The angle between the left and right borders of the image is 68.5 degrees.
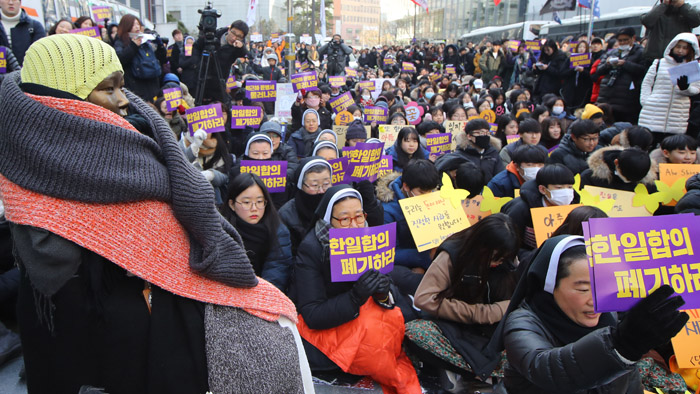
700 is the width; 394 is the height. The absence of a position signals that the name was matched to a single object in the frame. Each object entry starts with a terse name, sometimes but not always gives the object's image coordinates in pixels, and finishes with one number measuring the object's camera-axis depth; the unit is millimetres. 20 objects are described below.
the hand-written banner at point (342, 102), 9562
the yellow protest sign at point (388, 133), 7809
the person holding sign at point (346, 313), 3064
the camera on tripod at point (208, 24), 7766
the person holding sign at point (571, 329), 1382
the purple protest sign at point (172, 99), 6586
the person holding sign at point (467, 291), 2969
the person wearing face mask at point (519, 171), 4824
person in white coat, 6406
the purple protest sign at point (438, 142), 6891
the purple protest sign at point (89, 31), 7227
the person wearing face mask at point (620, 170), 4371
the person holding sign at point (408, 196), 4242
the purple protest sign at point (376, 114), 8812
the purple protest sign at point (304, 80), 9148
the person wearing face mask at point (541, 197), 4004
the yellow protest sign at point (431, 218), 4070
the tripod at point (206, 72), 7820
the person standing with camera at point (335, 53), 15328
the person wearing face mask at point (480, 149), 6113
